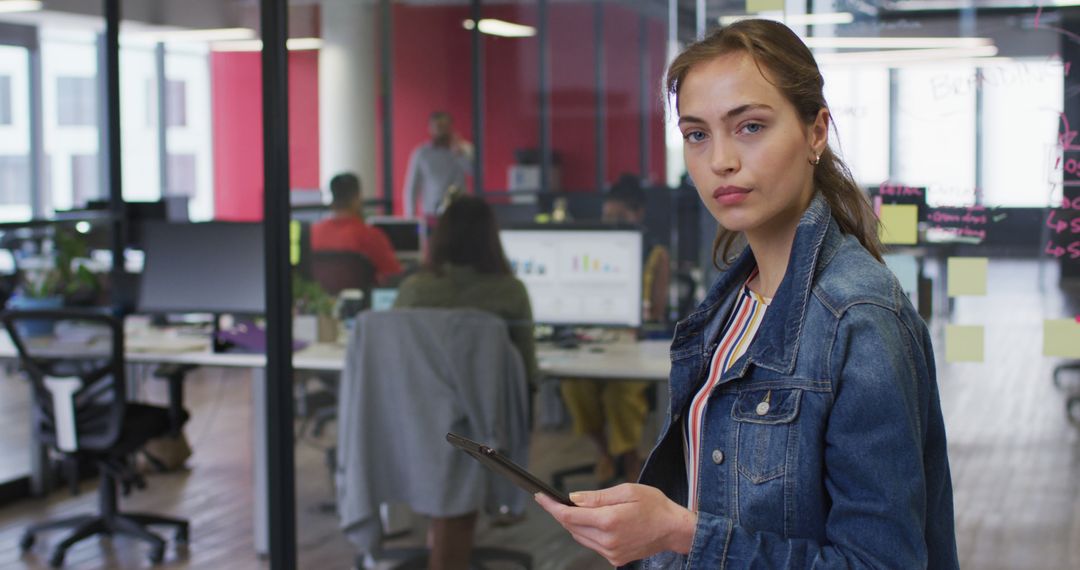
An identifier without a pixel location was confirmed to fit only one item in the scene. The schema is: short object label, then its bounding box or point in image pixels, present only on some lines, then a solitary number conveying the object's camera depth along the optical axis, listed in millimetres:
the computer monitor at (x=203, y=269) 5090
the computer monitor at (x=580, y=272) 3742
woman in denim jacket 1095
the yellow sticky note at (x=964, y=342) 2898
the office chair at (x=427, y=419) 3678
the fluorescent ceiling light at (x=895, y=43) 2834
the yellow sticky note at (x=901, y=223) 2869
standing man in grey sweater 3846
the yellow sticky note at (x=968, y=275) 2861
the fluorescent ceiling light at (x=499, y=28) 3859
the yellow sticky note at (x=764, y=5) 3014
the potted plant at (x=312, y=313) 3715
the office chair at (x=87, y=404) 4641
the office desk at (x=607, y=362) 3617
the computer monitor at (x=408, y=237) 3760
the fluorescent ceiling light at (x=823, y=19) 2971
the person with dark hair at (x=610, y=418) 3621
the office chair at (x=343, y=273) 3781
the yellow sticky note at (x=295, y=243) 3713
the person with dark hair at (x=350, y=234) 3752
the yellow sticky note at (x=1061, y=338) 2803
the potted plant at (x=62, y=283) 5812
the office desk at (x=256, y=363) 3836
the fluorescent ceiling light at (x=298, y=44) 3571
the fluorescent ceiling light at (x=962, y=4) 2722
